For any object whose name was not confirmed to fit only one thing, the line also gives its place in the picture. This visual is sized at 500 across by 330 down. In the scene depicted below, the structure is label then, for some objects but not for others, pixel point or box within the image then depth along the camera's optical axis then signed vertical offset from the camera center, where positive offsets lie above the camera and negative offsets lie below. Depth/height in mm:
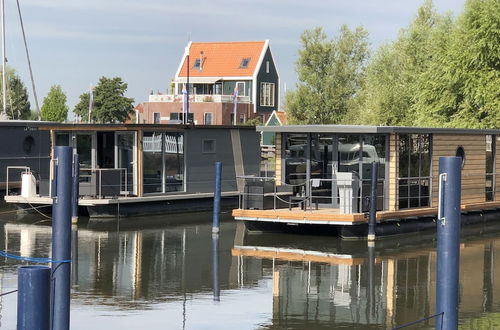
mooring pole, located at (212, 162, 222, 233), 25312 -1433
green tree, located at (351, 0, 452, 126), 58562 +4169
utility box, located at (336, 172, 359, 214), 24672 -1383
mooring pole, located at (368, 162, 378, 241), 24062 -1672
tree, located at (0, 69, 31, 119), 82812 +3177
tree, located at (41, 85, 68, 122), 87188 +2457
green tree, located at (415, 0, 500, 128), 44250 +3037
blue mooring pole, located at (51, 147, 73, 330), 11078 -1335
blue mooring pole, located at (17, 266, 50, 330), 9391 -1623
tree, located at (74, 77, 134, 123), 77500 +2565
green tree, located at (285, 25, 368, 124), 72812 +4742
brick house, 80688 +4622
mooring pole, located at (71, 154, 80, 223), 26228 -1293
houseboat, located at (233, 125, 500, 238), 25250 -1158
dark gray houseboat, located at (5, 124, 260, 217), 29938 -1046
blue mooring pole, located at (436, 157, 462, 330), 10992 -1144
